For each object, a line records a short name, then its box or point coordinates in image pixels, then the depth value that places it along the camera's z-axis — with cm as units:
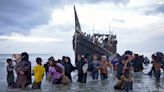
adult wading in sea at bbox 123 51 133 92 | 822
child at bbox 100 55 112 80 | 1226
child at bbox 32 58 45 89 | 975
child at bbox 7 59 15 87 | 1038
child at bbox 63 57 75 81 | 1132
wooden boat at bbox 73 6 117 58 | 2069
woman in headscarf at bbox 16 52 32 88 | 965
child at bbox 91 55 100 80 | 1250
